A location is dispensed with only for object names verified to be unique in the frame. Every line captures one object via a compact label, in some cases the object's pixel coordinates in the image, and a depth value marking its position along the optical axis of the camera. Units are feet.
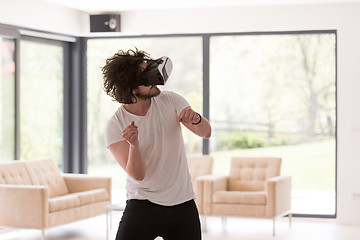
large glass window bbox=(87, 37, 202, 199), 26.55
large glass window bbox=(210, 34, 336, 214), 24.89
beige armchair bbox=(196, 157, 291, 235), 21.56
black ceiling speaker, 26.08
